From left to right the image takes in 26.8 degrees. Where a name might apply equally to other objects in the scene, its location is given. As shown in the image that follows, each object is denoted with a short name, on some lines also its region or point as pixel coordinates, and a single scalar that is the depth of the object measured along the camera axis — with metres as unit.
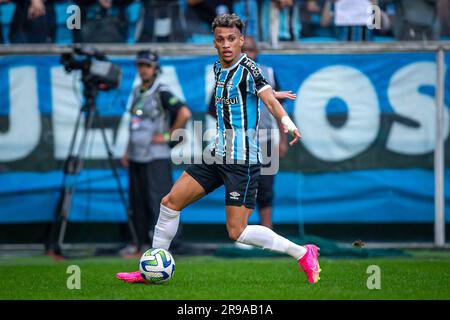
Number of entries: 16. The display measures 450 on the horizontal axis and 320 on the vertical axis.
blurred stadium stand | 13.48
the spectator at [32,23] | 13.45
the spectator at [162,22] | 13.48
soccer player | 8.38
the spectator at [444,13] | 13.39
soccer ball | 8.36
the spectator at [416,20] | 13.44
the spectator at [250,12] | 13.48
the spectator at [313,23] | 13.59
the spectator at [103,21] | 13.45
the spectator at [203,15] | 13.41
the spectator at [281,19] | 13.41
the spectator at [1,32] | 13.50
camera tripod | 12.46
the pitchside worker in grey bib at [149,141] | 12.36
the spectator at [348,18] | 13.49
